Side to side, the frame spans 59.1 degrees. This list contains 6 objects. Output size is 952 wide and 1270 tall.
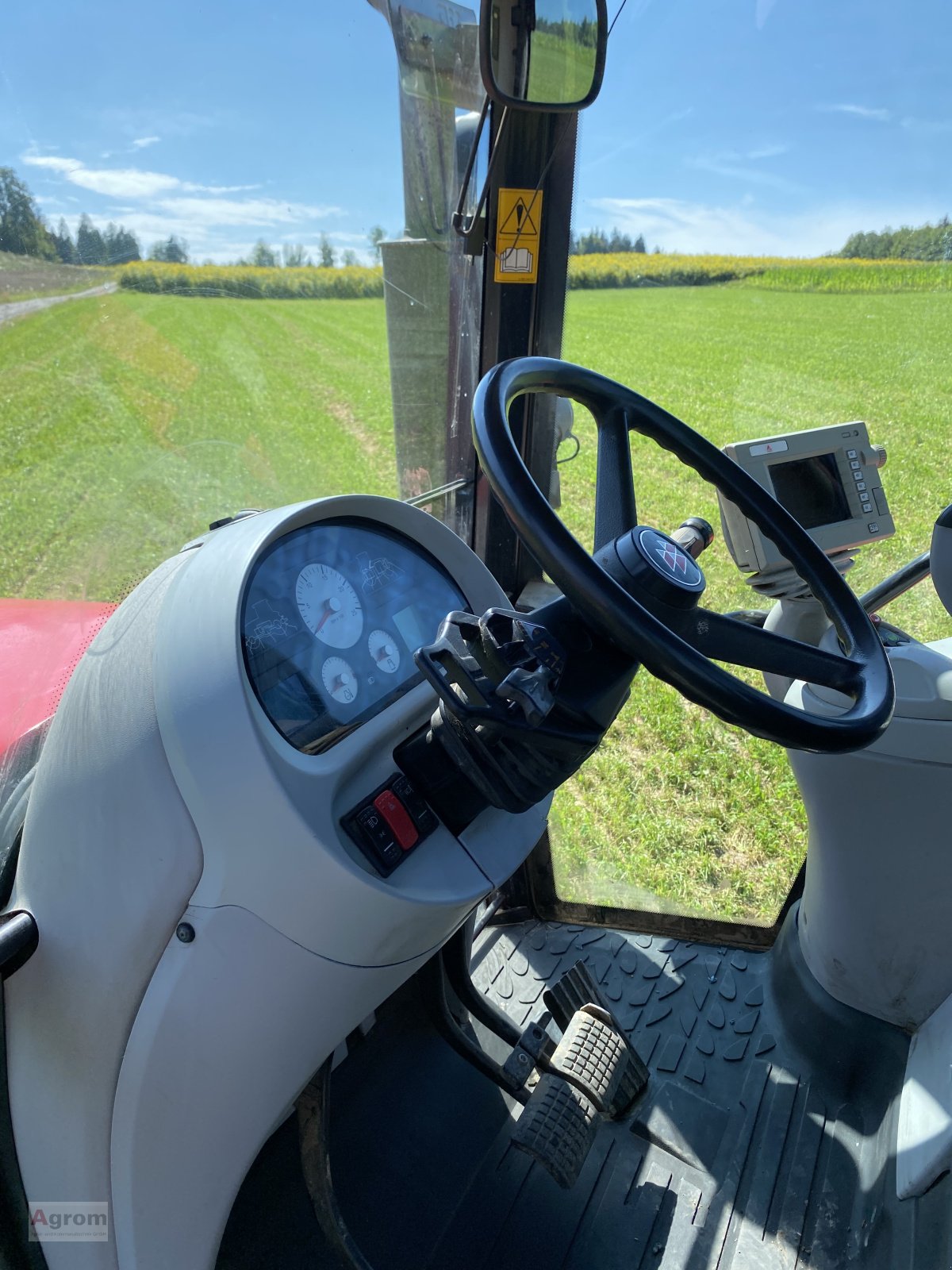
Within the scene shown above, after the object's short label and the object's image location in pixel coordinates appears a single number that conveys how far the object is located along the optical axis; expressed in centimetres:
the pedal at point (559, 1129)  119
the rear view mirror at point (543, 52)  142
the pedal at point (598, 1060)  129
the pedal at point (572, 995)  144
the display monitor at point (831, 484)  157
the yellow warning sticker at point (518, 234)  164
